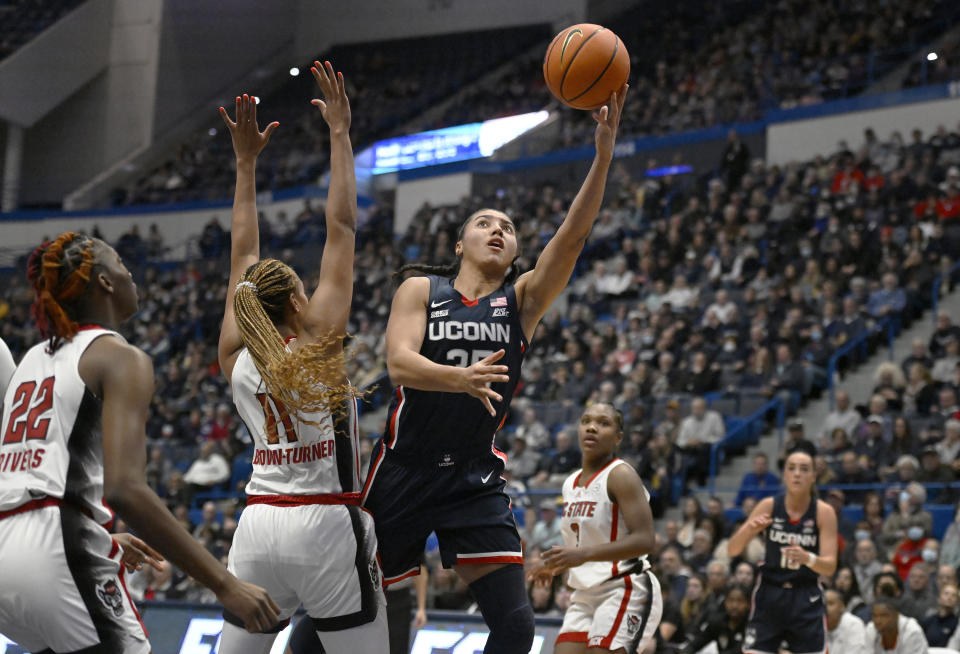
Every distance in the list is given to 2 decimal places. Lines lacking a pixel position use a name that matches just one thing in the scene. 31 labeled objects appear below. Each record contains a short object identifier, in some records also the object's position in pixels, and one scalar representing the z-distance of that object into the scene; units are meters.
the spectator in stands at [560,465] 13.06
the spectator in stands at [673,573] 9.79
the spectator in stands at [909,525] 9.78
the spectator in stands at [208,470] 15.63
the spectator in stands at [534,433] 14.11
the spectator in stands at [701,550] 10.38
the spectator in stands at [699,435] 12.73
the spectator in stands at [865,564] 9.51
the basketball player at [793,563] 6.89
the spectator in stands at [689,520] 10.93
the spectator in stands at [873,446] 11.33
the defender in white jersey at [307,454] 3.70
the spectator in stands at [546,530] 11.34
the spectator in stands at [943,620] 8.40
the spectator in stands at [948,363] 12.40
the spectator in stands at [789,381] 13.43
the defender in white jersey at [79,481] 2.85
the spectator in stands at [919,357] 12.54
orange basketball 4.99
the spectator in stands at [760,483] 11.65
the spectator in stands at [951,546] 9.60
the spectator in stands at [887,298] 14.05
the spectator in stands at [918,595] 8.68
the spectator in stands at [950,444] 10.82
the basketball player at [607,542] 5.64
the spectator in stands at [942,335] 12.79
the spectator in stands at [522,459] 13.57
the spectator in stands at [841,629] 8.28
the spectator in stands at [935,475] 10.65
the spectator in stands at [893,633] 8.01
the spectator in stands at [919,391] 11.91
